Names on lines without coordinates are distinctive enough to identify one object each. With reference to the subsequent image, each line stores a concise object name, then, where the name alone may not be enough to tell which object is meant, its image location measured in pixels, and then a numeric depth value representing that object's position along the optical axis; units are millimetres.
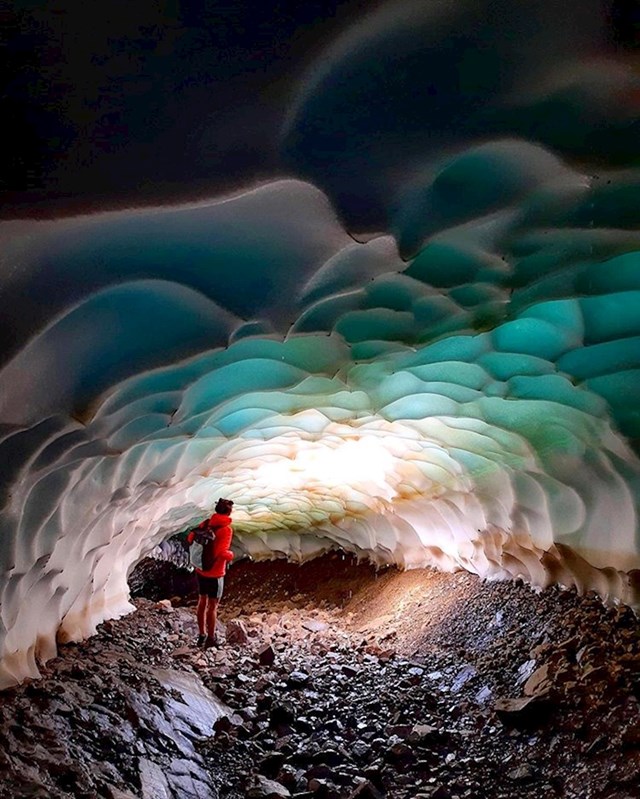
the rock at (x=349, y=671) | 6027
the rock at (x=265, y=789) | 3508
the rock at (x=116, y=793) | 3011
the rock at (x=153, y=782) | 3299
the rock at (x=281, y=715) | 4668
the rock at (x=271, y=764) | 3932
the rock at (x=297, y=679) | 5625
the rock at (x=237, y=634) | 7211
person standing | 7117
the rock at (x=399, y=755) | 4039
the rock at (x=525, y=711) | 4082
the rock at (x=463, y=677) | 5418
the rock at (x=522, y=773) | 3637
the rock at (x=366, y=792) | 3494
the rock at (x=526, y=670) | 4840
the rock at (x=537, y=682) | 4359
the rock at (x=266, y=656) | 6305
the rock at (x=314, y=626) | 8519
